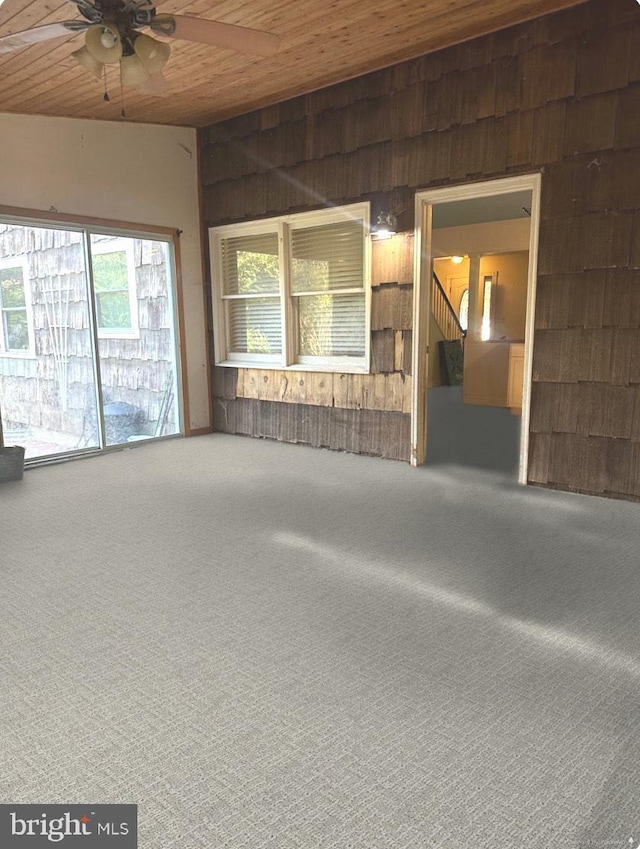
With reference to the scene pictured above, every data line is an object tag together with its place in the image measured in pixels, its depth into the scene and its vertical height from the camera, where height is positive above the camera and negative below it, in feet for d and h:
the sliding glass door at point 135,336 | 19.03 -0.32
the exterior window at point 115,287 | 18.69 +1.25
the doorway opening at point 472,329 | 16.78 -0.25
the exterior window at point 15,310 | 16.93 +0.49
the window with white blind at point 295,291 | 18.26 +1.10
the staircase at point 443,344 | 34.14 -1.14
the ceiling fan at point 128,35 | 8.89 +4.41
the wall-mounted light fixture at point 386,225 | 16.57 +2.68
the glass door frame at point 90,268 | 16.98 +1.88
